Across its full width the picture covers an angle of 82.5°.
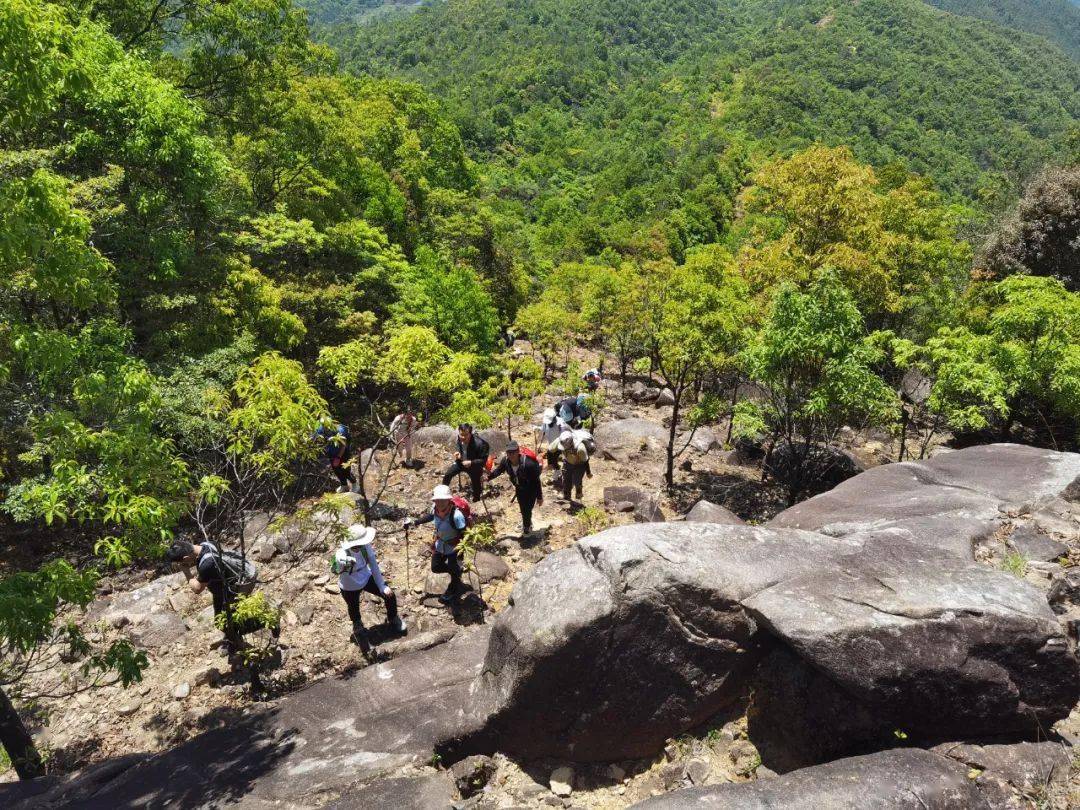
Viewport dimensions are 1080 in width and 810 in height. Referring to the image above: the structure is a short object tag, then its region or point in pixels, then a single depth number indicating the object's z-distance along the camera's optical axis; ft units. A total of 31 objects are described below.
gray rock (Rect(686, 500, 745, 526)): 32.86
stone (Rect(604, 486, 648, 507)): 44.65
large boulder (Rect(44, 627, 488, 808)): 20.56
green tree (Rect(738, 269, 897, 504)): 36.35
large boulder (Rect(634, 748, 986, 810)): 16.29
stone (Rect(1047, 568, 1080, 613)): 22.77
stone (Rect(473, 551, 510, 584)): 34.42
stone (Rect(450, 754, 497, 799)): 21.06
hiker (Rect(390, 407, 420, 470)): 50.10
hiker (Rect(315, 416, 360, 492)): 42.16
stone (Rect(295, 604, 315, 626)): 31.27
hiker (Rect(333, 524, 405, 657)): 26.94
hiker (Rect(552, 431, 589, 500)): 40.40
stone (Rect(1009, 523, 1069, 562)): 25.98
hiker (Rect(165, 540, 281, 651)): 25.46
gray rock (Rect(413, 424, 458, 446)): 54.75
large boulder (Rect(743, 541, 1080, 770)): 18.35
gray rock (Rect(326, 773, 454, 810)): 19.75
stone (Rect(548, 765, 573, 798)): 21.36
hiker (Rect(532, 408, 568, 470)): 45.19
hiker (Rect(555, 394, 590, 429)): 45.19
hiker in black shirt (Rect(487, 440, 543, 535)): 35.50
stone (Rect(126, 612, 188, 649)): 30.60
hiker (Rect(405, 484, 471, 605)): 29.81
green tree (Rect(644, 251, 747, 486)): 42.52
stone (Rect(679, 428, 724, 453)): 60.29
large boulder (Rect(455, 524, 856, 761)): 21.48
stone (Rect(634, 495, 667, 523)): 41.55
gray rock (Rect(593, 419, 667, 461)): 55.62
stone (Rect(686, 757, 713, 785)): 20.38
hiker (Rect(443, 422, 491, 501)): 37.86
